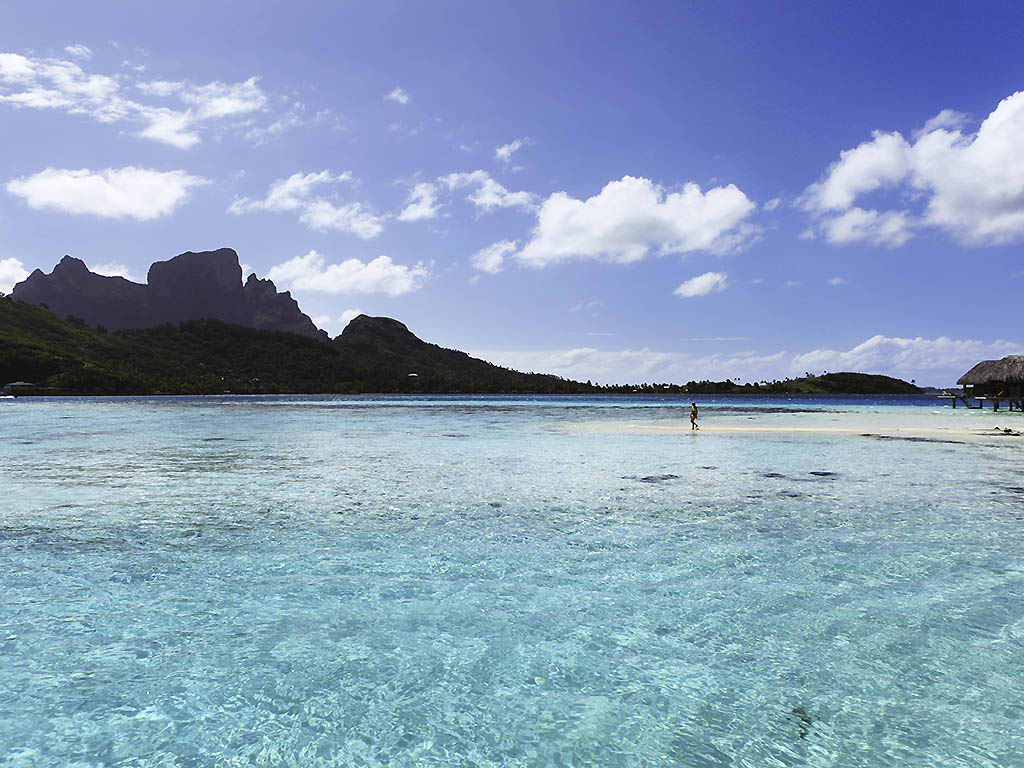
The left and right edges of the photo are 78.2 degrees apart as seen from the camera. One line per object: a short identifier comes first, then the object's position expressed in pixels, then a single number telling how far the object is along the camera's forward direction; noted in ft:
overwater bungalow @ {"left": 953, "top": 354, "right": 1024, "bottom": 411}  253.65
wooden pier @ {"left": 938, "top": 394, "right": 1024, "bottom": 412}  250.98
